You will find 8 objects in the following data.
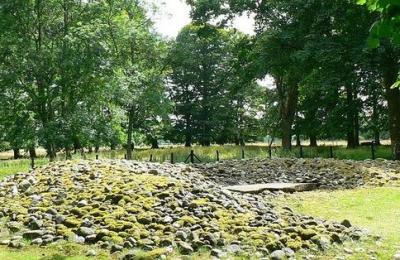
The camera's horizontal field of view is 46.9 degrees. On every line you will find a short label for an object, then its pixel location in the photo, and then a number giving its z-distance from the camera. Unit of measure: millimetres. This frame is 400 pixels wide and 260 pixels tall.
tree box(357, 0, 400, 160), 22783
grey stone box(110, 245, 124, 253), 8016
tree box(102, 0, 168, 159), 26641
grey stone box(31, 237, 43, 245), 8492
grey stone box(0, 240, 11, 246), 8545
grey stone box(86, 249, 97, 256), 7875
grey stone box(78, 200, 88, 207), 10250
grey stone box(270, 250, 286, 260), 7738
